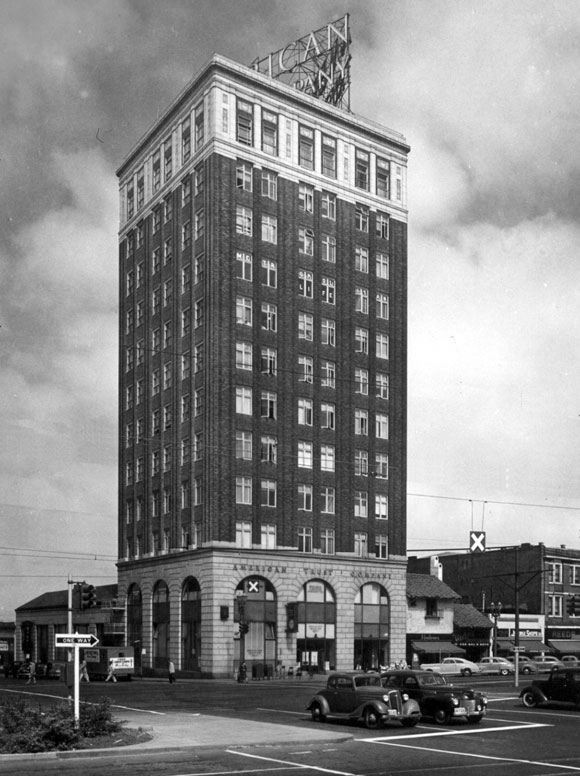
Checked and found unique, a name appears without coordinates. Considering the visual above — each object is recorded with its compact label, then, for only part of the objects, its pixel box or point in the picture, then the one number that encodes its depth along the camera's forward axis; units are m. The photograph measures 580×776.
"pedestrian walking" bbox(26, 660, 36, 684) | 70.69
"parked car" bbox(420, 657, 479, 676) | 78.44
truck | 72.56
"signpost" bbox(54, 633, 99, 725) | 28.53
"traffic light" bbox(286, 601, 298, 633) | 83.50
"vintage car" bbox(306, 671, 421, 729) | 33.94
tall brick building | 83.50
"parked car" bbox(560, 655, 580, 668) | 85.00
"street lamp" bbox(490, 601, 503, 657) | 93.94
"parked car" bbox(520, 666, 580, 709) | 42.91
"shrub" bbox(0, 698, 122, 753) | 25.69
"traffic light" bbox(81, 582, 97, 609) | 48.41
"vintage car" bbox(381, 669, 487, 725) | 36.12
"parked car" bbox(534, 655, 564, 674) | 83.94
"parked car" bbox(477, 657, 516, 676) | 84.28
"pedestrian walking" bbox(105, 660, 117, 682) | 71.34
